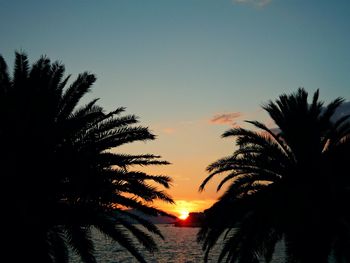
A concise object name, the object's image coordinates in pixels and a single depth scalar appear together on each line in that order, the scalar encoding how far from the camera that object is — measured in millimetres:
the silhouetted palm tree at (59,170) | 9320
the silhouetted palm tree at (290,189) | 12906
